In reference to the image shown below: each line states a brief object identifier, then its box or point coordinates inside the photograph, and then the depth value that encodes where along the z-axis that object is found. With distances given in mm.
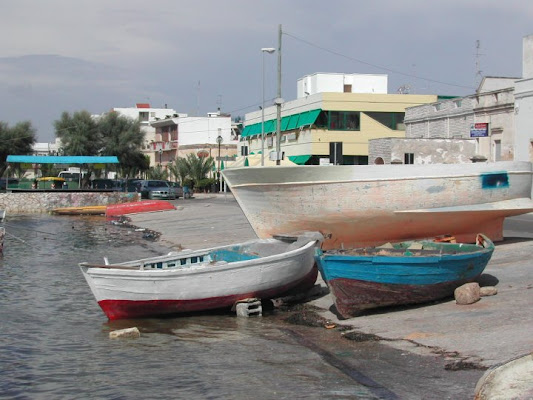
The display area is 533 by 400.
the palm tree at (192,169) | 71500
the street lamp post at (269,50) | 41266
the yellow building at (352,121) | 58031
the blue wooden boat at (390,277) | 11570
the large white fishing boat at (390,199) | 16188
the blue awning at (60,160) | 50094
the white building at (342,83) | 65250
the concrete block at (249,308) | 12906
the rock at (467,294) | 11688
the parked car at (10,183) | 56212
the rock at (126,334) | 11539
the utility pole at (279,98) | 35106
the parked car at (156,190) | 56812
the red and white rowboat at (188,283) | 12359
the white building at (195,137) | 85188
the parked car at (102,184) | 56688
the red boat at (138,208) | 41312
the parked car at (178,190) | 58159
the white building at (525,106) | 31636
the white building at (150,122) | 94812
